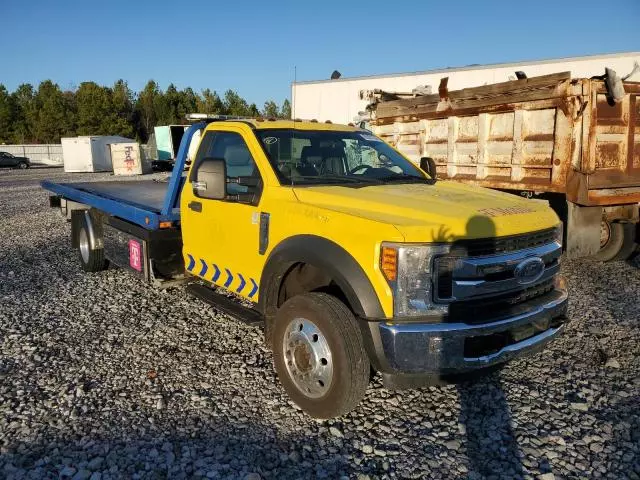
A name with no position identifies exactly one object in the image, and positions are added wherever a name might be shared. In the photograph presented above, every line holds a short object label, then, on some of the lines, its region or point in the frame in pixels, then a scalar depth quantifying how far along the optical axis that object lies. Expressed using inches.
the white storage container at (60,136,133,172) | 1403.8
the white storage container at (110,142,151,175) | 1241.4
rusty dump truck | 257.4
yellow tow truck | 119.6
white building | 647.1
